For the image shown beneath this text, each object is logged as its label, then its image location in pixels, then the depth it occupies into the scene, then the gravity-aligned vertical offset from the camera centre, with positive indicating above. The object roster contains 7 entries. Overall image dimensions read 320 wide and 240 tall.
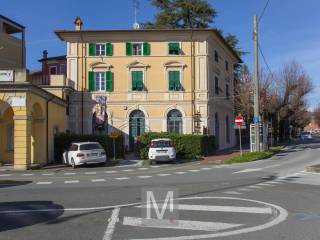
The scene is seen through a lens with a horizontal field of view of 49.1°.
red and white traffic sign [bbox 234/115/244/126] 23.98 +0.87
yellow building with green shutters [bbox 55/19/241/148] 30.20 +4.74
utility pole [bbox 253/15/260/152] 25.19 +3.25
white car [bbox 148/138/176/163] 22.42 -1.20
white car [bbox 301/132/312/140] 66.06 -0.55
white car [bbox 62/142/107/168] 20.93 -1.15
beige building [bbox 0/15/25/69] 32.82 +8.84
